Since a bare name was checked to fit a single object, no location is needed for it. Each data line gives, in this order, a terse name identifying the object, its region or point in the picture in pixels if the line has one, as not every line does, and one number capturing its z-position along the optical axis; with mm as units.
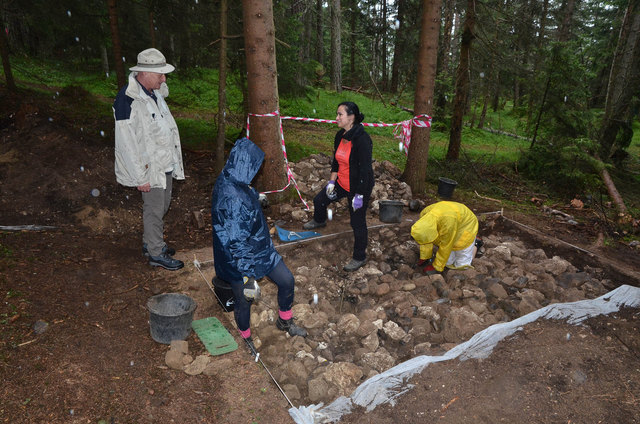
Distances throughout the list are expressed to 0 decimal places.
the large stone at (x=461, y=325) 3726
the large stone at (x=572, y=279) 4699
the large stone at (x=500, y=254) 5258
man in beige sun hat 3795
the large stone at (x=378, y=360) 3332
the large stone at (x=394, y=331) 3766
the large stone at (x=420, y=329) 3779
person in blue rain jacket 2918
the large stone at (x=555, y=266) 4930
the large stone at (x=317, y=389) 2998
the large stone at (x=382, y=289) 4473
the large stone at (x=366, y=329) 3758
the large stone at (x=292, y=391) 3002
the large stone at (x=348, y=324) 3789
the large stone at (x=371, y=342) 3570
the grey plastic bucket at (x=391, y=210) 5977
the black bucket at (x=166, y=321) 3232
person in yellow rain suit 4398
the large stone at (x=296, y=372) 3174
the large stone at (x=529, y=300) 4145
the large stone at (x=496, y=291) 4445
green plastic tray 3306
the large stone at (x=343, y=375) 3057
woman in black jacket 4453
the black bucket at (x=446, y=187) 7316
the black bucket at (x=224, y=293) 3336
